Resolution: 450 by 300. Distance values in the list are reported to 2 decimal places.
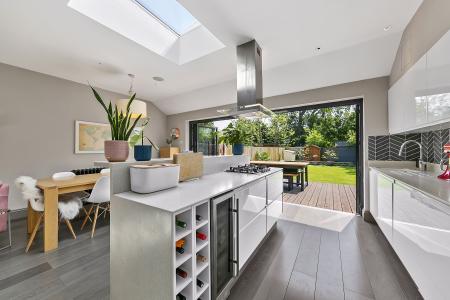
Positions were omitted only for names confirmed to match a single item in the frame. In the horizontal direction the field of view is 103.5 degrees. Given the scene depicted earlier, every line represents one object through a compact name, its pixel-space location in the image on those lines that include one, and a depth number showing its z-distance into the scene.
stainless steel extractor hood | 2.29
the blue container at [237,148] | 2.79
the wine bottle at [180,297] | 1.05
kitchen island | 0.93
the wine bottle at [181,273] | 1.01
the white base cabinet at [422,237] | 0.93
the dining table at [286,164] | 4.06
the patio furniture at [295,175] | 4.23
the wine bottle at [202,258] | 1.12
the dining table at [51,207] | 1.98
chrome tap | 2.18
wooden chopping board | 1.63
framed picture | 3.59
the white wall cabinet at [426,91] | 1.26
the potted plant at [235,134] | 2.69
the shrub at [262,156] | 4.62
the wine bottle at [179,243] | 1.02
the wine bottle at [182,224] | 1.02
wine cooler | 1.28
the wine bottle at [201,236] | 1.10
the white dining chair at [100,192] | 2.29
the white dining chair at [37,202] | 2.00
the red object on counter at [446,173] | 1.55
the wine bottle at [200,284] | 1.09
